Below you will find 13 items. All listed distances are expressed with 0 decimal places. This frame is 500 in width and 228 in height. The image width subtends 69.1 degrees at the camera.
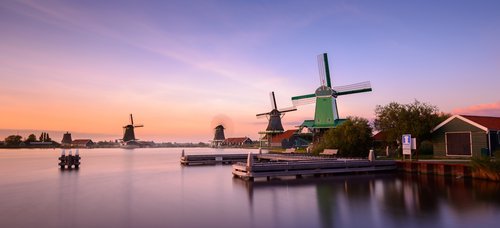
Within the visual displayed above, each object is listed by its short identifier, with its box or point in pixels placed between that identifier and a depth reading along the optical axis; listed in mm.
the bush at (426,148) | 36694
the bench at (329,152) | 33962
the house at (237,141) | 134338
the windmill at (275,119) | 79875
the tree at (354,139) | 35031
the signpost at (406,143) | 27141
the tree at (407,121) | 30172
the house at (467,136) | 26672
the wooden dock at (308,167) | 23625
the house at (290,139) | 71631
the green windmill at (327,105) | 48969
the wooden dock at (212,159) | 41472
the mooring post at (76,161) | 37541
